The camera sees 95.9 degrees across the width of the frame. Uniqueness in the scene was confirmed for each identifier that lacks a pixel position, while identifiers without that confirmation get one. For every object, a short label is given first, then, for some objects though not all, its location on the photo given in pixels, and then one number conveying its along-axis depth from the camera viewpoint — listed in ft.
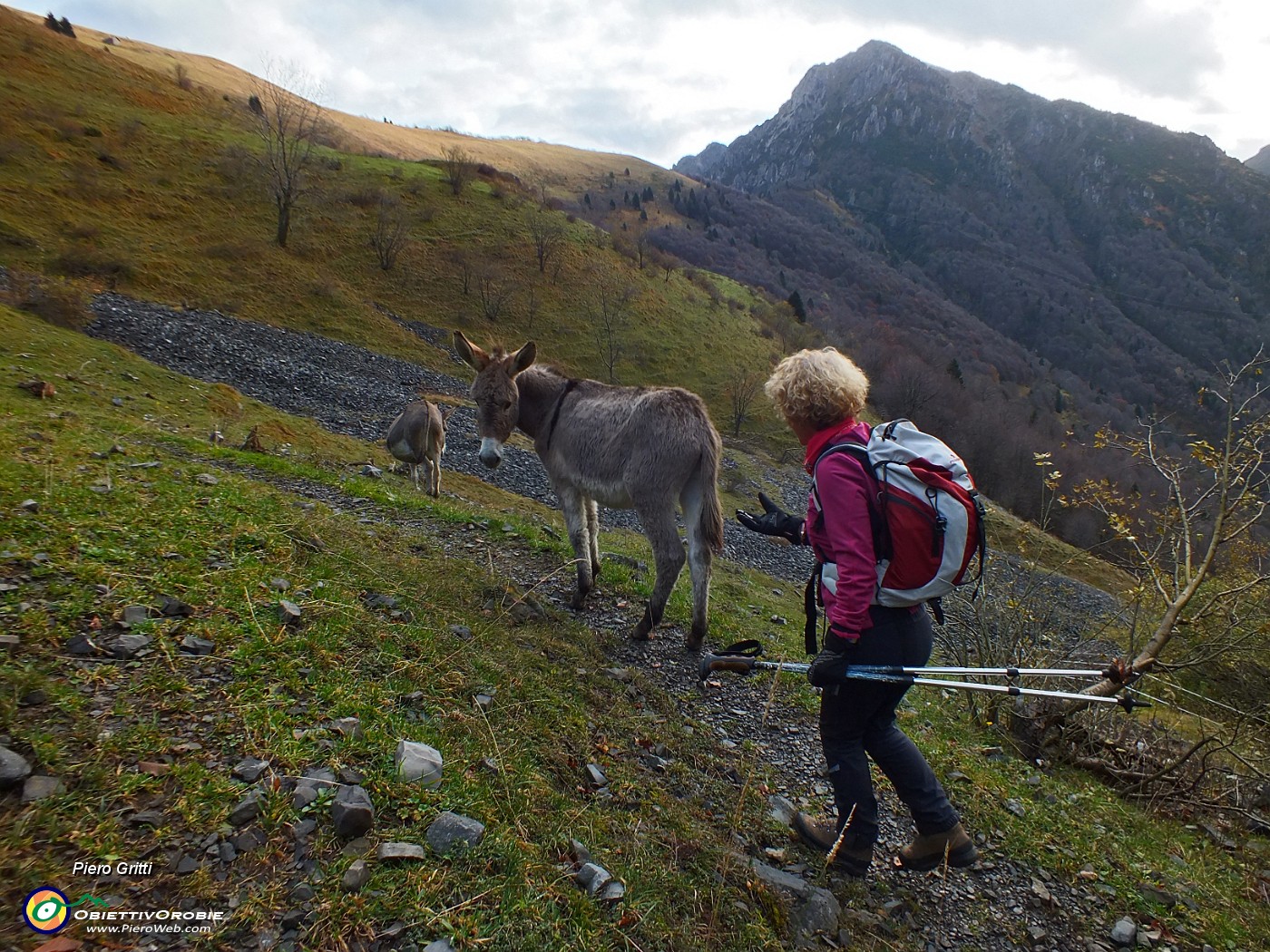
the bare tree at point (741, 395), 121.08
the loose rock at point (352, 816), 8.35
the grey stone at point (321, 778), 8.91
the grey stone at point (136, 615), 11.02
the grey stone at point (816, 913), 10.50
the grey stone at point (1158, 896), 13.75
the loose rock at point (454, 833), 8.71
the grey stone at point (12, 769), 7.33
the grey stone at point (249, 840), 7.73
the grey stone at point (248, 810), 8.05
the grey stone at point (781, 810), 13.75
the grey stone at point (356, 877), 7.70
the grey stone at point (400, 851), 8.18
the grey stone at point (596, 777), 12.17
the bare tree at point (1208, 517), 19.33
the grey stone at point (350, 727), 10.10
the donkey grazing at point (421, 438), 45.37
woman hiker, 10.91
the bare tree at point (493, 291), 132.16
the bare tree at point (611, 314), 129.08
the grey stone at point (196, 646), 10.89
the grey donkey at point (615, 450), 21.13
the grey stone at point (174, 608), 11.69
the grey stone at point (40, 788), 7.34
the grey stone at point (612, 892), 9.11
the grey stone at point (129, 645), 10.22
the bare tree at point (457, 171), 171.70
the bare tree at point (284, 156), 126.00
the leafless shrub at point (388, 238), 135.23
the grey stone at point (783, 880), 11.18
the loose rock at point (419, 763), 9.73
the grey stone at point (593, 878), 9.14
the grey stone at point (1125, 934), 12.36
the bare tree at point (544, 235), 155.02
